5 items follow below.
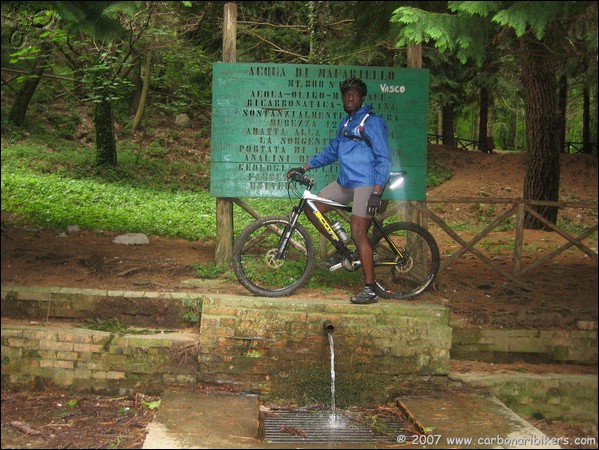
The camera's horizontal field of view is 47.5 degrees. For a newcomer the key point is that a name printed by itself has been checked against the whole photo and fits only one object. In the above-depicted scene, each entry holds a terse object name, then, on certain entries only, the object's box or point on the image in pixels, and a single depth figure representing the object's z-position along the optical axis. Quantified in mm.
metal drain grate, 5500
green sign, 7676
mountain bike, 6934
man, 6648
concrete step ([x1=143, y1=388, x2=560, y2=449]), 4973
